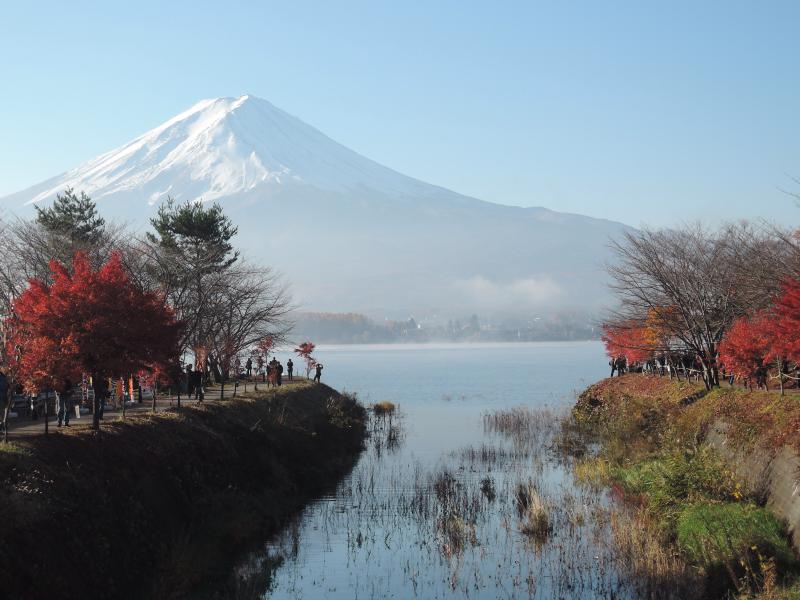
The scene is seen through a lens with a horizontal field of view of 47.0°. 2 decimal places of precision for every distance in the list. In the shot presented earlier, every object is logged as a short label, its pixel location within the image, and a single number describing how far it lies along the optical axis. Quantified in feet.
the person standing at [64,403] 90.88
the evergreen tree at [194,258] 156.56
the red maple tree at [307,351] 258.92
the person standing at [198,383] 132.15
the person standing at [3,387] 91.88
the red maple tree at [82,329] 80.12
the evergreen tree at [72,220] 185.75
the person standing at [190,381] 139.54
